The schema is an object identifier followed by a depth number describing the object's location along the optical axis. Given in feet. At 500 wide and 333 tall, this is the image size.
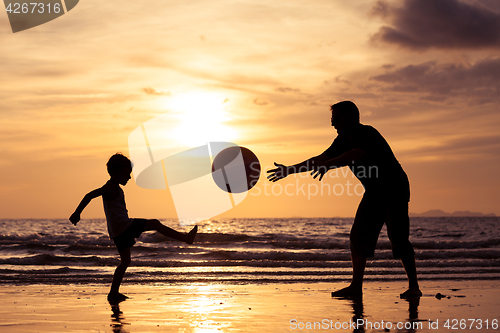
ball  21.17
